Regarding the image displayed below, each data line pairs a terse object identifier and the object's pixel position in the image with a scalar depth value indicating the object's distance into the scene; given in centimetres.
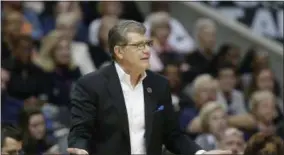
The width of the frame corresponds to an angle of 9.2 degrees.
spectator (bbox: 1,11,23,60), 1595
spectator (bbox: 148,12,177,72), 1750
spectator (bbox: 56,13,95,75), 1693
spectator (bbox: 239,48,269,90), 1827
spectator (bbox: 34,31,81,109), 1613
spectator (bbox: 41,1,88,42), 1761
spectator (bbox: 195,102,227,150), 1480
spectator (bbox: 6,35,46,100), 1553
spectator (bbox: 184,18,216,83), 1773
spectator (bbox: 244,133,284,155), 1039
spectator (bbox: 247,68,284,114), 1772
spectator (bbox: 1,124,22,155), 1137
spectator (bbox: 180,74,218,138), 1590
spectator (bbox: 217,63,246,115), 1739
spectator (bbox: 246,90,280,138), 1653
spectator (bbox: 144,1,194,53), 1827
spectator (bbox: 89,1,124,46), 1774
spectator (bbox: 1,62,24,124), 1508
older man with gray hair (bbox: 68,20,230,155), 903
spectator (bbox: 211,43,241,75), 1792
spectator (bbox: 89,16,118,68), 1701
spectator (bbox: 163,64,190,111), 1666
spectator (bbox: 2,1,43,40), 1720
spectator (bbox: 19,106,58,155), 1376
